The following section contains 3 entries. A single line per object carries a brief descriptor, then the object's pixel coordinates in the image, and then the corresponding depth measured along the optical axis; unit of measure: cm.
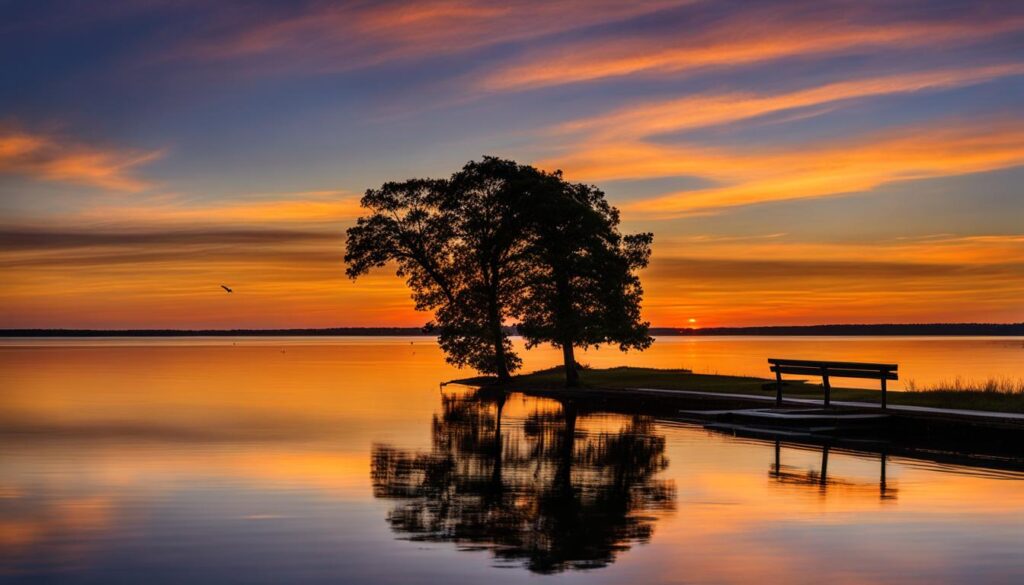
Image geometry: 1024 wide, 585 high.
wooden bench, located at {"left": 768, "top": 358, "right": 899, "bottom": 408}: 3609
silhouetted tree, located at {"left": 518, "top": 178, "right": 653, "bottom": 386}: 5944
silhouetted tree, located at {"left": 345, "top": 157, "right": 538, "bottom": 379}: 6525
